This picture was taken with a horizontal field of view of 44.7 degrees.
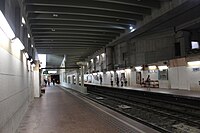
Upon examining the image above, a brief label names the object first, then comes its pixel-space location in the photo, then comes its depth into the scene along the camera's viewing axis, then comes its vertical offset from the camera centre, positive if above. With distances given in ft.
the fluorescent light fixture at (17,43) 21.77 +3.63
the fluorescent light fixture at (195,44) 78.63 +10.11
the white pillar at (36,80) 67.41 -0.38
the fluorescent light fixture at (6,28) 13.16 +3.33
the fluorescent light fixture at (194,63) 56.39 +2.92
